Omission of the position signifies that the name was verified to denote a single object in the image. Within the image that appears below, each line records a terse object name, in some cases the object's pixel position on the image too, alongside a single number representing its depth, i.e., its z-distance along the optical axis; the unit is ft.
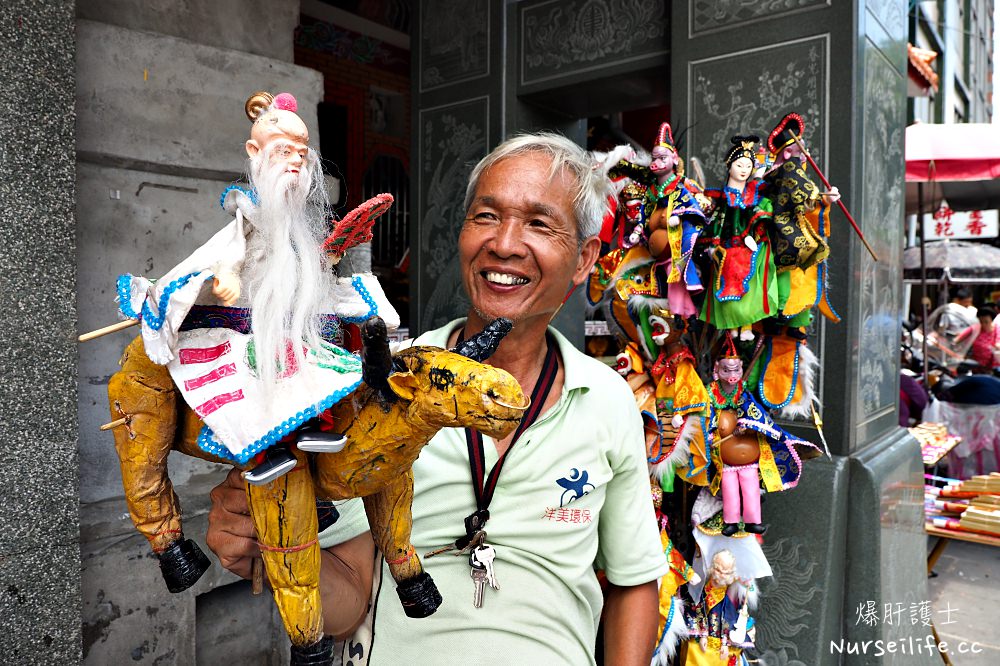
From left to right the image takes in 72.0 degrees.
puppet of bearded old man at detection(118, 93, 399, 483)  2.84
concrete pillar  6.28
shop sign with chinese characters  38.17
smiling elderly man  4.65
